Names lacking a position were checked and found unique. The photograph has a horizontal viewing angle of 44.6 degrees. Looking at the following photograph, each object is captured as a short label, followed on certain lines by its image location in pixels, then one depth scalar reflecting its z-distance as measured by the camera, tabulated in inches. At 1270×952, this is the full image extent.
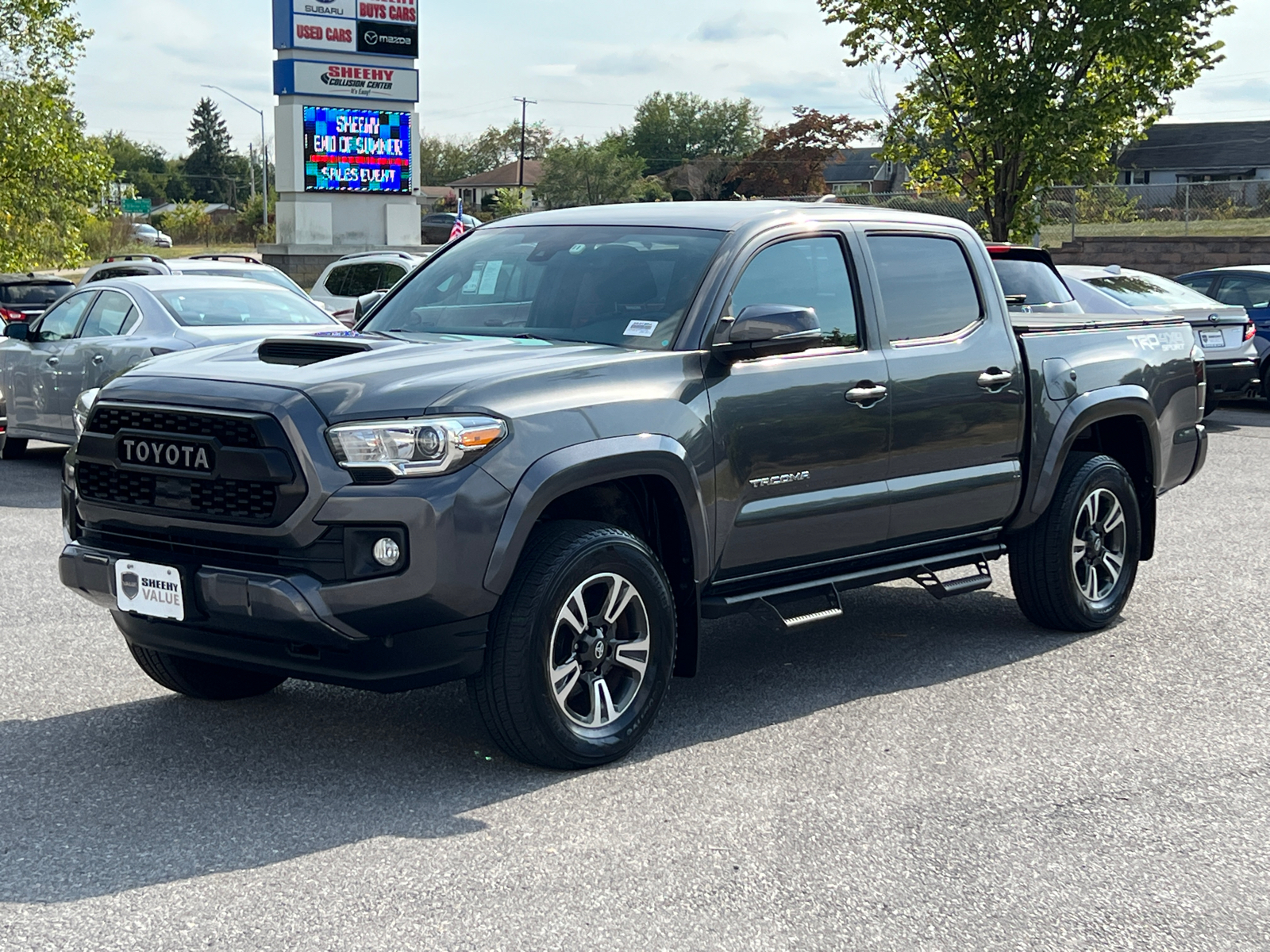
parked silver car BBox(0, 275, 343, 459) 484.7
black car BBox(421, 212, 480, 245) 2591.0
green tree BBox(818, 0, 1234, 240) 890.1
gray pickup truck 188.9
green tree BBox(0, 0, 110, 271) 1159.0
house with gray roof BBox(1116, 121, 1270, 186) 2970.0
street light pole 3444.9
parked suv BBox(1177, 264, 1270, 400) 732.7
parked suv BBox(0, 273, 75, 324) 860.0
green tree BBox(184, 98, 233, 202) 6604.3
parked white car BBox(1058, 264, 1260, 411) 657.6
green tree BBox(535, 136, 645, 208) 3814.0
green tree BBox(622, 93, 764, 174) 5236.2
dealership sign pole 1610.5
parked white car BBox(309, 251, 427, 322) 829.8
